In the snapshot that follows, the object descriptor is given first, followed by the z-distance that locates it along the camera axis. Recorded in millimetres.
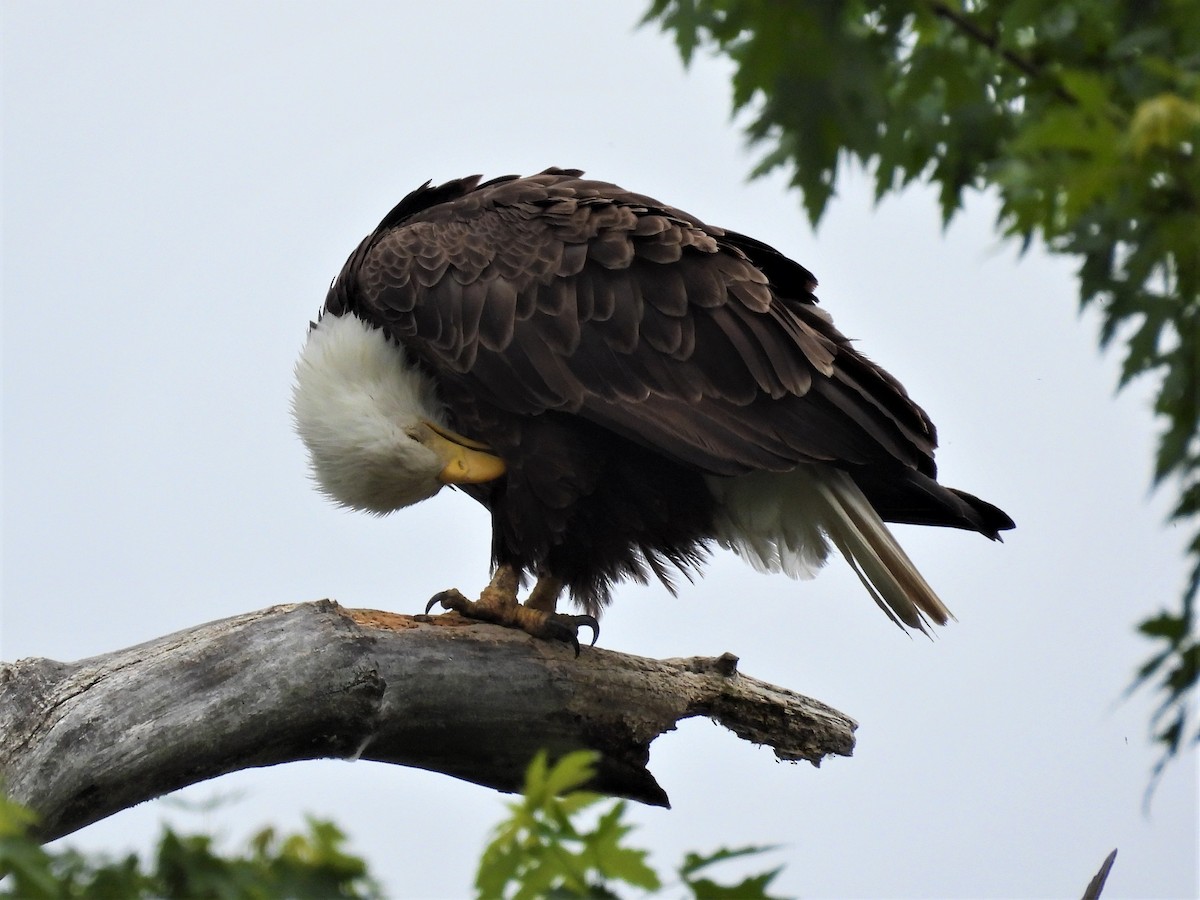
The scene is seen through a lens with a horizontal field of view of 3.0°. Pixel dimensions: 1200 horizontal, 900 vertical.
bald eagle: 17354
